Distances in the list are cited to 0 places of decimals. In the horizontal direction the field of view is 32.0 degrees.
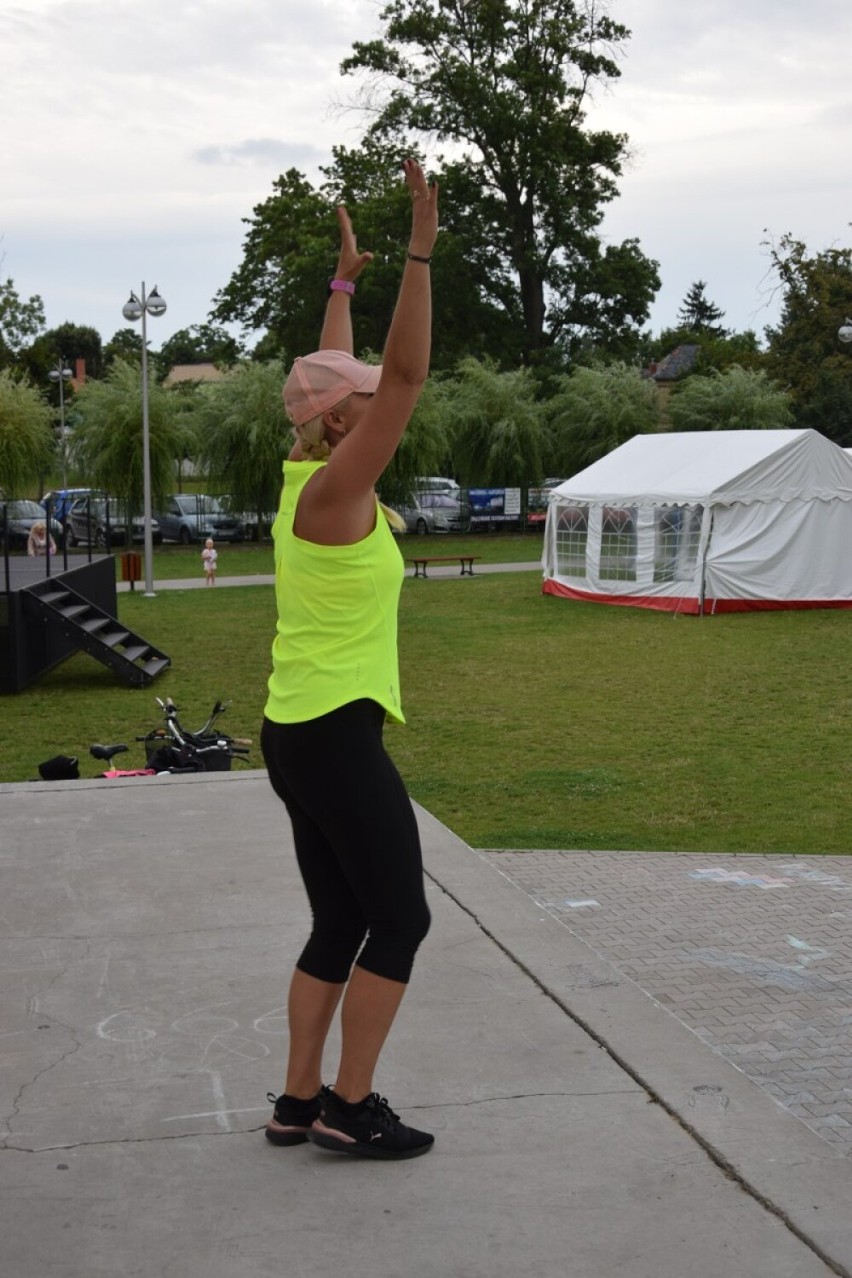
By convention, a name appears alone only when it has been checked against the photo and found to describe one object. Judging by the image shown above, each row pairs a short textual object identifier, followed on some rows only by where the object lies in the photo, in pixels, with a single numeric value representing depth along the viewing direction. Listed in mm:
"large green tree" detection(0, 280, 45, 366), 67875
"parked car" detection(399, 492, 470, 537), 46531
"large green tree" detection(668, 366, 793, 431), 50156
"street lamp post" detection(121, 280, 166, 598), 26797
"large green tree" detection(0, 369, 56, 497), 43812
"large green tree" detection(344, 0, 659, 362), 57219
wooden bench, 32372
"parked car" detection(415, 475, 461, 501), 47312
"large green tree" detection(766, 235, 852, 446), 56906
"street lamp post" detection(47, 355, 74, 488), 44247
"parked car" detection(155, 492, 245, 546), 43000
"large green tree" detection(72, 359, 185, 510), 39125
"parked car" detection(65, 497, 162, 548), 41125
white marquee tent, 24062
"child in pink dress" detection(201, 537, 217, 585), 29547
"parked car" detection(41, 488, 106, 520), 40469
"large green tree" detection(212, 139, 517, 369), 55531
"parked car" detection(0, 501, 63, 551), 37188
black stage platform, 15883
